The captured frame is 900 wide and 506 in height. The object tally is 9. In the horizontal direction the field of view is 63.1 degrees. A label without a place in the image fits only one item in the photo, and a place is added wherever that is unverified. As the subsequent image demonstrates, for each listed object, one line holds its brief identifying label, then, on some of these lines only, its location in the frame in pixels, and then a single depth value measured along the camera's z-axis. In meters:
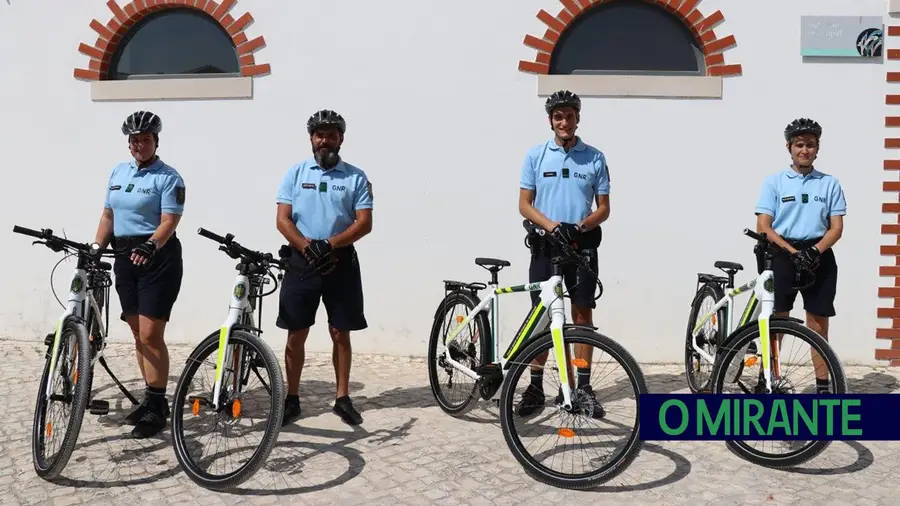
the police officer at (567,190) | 4.56
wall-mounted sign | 5.93
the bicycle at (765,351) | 3.77
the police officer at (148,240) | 4.27
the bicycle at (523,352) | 3.55
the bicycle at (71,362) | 3.62
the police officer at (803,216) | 4.55
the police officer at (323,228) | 4.44
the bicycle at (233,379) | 3.50
